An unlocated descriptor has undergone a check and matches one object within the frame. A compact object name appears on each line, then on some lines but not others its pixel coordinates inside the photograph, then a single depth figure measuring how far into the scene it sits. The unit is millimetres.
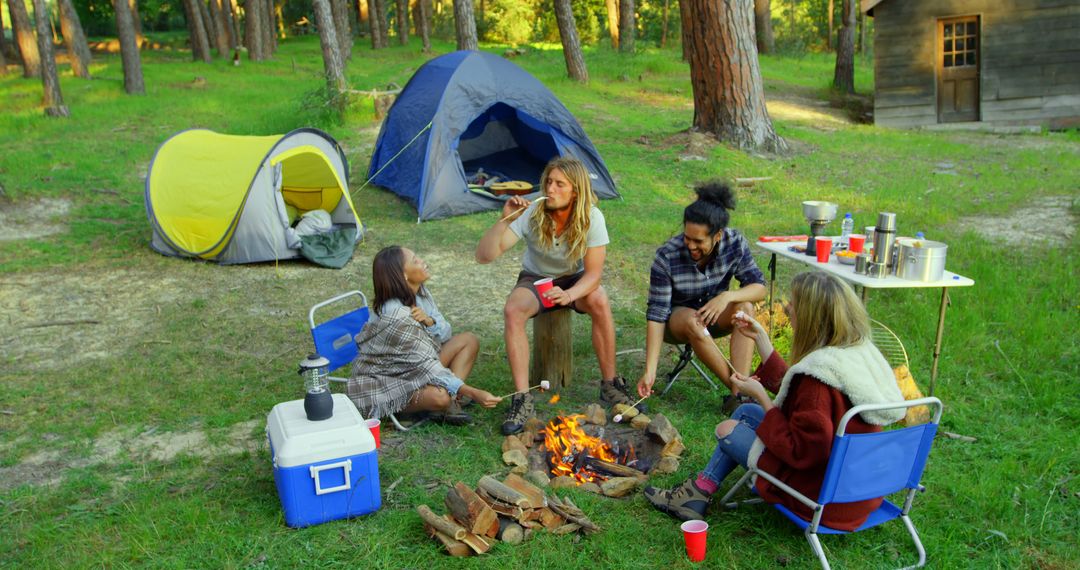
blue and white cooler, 3025
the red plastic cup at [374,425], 3536
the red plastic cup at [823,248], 4199
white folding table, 3764
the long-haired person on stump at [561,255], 4145
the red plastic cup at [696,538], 2859
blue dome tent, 8430
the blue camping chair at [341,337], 4105
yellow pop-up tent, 6855
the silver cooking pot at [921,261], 3793
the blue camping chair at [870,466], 2588
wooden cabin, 13008
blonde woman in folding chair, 2689
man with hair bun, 3990
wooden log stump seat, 4391
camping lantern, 3180
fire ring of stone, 3471
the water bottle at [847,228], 4461
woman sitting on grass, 3885
